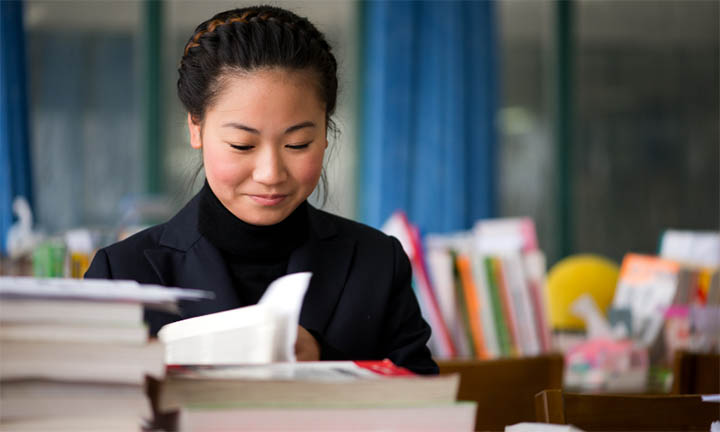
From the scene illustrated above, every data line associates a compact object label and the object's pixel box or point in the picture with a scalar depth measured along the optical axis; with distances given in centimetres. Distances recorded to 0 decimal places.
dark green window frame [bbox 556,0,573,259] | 595
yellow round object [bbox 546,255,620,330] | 380
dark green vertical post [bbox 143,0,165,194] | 532
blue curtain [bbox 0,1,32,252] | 444
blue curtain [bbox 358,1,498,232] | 517
